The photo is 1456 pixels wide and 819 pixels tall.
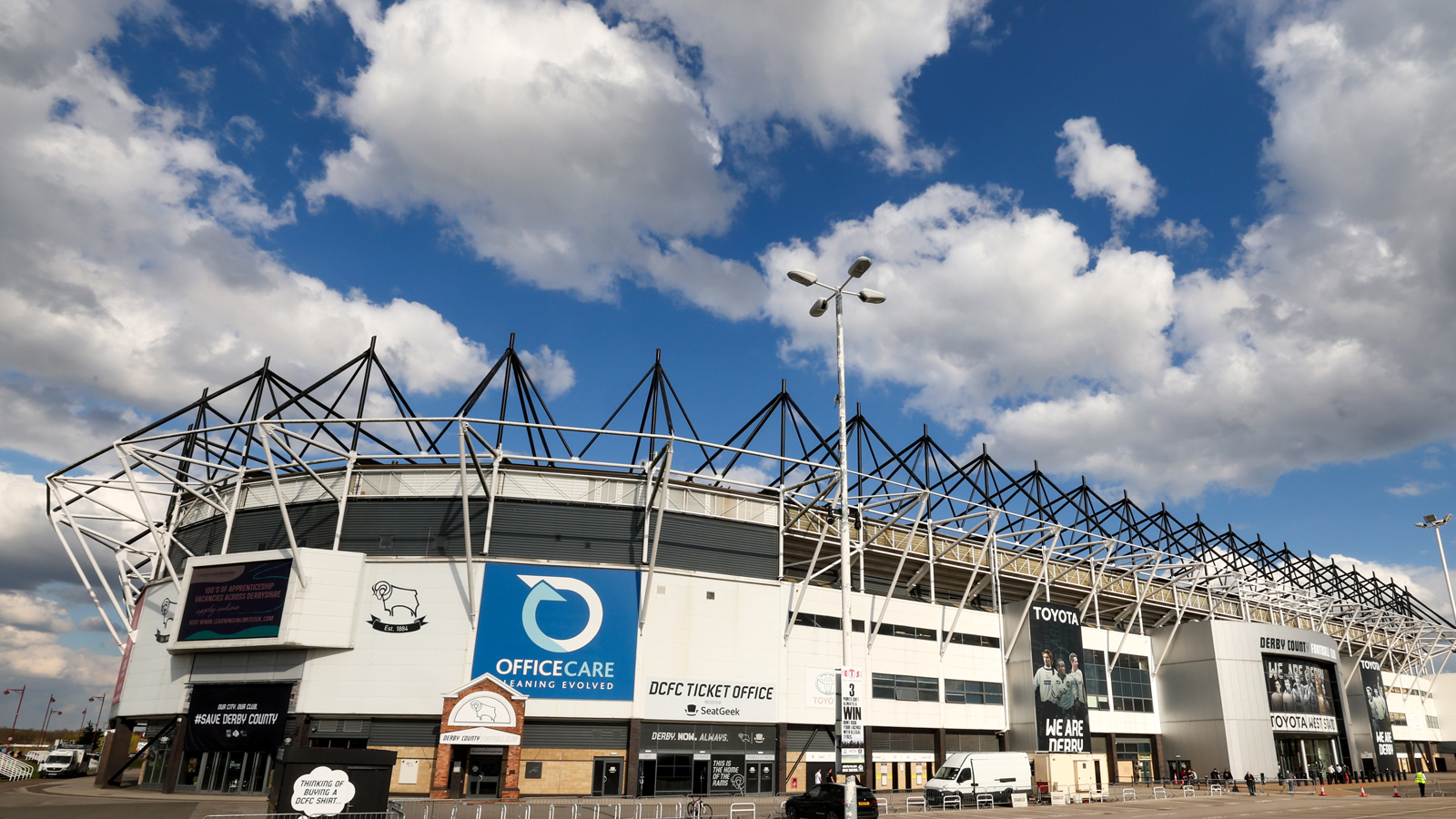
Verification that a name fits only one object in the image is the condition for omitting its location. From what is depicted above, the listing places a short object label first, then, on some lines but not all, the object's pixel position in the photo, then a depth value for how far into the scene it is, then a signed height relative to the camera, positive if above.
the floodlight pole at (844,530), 23.21 +5.44
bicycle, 33.25 -4.16
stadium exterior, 44.78 +4.52
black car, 32.59 -3.71
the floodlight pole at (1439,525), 80.06 +17.99
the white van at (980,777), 45.49 -3.64
